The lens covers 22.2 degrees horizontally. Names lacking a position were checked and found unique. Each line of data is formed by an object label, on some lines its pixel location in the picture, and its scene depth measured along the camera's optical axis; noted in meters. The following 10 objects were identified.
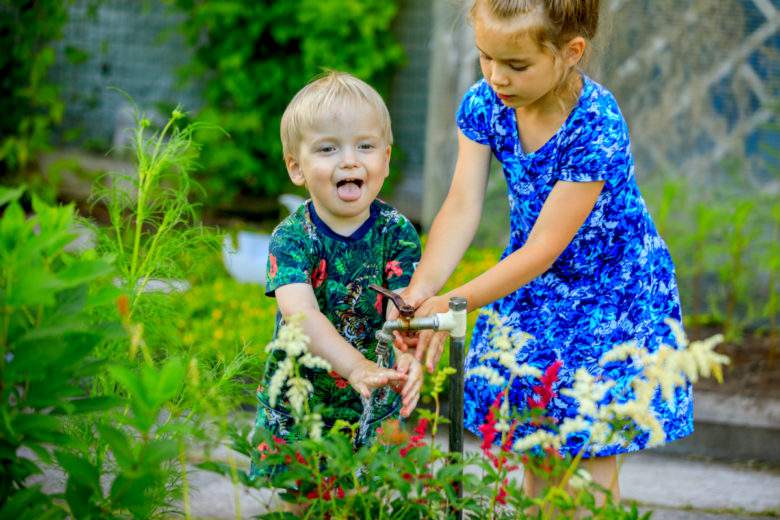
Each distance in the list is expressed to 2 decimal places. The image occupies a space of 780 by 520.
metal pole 2.12
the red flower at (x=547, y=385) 2.11
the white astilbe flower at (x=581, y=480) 1.92
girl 2.29
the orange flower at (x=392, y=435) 2.03
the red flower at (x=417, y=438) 2.08
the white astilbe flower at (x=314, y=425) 1.95
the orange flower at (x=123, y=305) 1.99
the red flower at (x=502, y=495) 2.04
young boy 2.30
